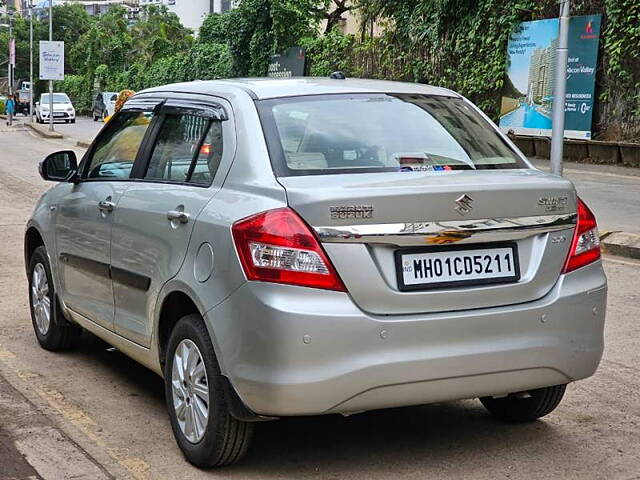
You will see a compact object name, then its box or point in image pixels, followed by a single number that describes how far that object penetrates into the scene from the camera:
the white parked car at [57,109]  51.84
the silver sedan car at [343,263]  4.11
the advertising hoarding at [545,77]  21.66
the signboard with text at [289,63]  33.19
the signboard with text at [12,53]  53.78
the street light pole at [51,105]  41.19
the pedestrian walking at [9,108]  50.44
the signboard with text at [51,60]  44.78
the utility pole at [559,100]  12.50
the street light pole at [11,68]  51.44
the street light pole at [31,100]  53.20
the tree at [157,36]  64.88
